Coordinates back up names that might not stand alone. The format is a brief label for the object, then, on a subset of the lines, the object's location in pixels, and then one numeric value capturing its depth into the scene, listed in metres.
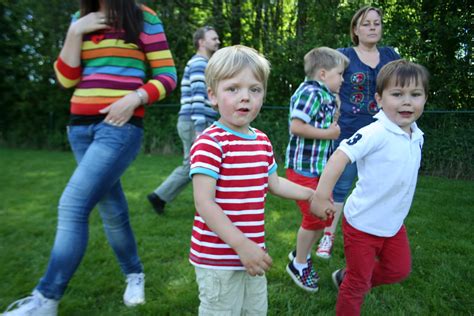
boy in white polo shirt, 2.04
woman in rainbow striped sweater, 2.04
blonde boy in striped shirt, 1.57
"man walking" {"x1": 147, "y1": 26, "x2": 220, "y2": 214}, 4.17
